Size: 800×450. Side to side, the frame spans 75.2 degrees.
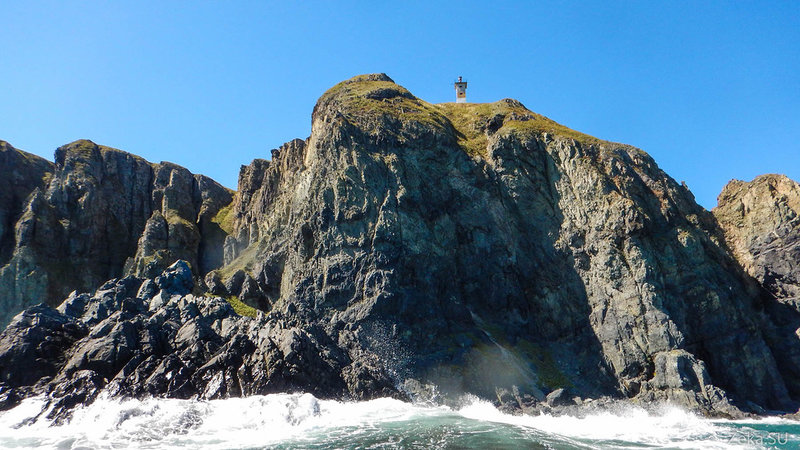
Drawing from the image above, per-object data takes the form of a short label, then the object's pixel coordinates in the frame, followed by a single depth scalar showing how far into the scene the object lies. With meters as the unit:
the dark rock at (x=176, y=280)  60.84
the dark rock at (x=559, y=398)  47.19
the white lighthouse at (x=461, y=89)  101.43
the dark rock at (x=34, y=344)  40.41
